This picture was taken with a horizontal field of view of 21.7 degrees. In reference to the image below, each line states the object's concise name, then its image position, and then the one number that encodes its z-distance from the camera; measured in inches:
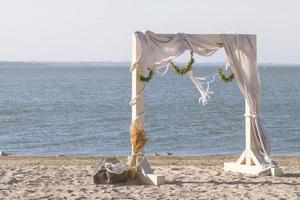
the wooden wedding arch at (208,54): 580.4
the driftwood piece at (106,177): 572.4
